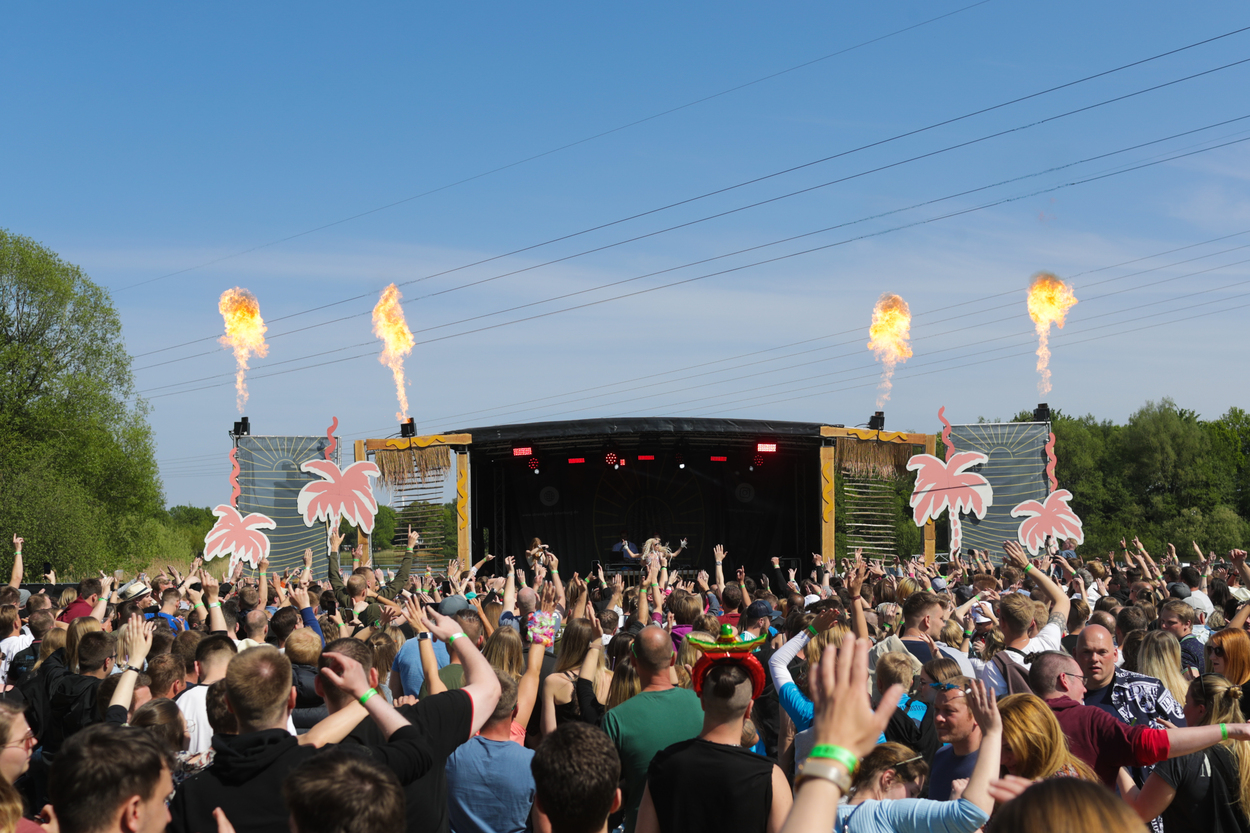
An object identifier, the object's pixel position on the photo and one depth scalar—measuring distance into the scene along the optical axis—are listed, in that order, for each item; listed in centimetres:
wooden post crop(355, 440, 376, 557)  1903
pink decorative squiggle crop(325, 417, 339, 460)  2041
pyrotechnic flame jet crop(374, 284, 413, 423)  2339
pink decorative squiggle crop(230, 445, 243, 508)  1970
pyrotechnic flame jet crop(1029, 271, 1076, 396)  2166
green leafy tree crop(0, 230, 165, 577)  3111
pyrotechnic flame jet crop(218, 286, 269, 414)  2314
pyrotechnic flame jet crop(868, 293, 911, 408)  2114
